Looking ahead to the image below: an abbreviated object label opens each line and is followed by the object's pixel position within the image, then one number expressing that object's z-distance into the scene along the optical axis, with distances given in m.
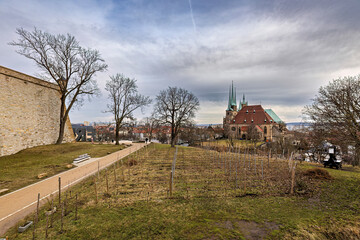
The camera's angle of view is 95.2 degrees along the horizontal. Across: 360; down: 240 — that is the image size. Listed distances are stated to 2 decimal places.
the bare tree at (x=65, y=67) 17.06
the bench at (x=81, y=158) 13.47
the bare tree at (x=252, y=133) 46.36
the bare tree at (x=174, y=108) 23.38
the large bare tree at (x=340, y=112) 10.67
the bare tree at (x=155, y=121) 23.23
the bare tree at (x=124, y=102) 25.19
